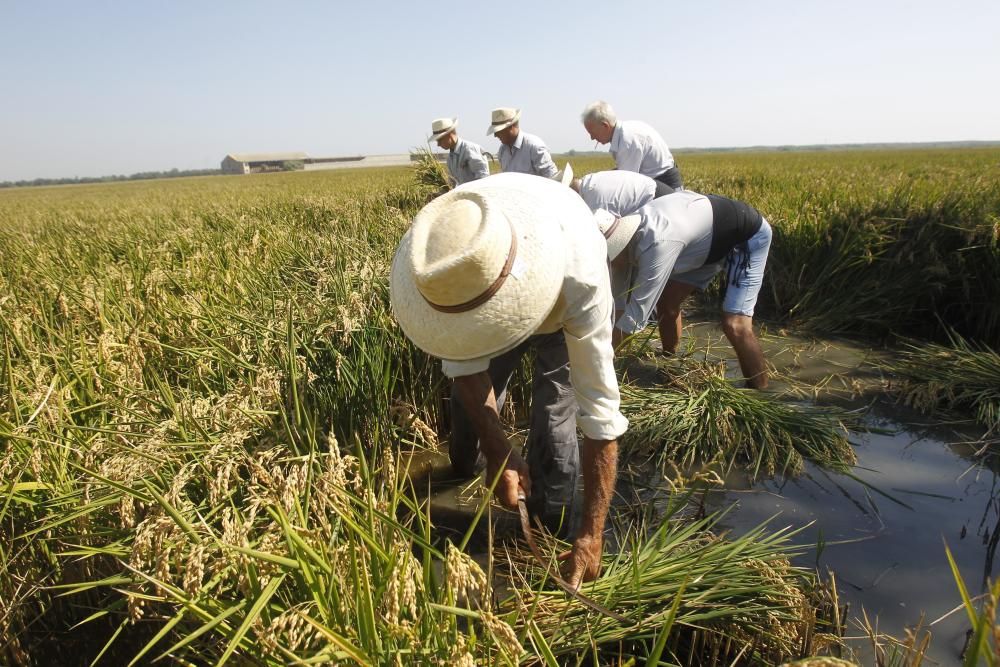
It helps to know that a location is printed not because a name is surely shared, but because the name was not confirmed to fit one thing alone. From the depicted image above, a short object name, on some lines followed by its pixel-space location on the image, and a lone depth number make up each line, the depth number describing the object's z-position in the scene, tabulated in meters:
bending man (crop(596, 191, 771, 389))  2.51
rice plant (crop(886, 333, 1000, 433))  2.92
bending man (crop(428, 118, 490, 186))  5.50
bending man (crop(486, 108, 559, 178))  5.25
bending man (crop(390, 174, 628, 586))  1.24
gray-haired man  4.52
